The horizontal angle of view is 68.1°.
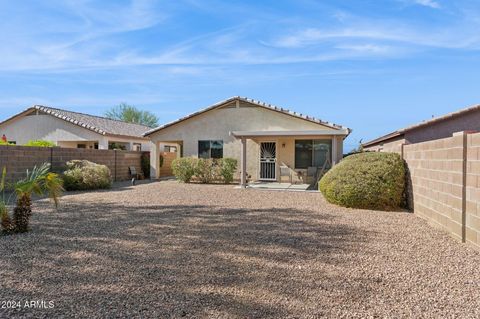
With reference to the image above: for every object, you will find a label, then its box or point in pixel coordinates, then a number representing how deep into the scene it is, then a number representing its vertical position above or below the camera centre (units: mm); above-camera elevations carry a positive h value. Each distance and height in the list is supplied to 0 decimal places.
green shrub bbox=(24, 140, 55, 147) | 20525 +969
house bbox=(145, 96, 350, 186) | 19781 +1334
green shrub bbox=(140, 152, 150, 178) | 24203 -312
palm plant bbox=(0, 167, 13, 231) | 6934 -1187
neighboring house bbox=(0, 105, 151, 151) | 25609 +2205
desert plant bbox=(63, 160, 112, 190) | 15852 -764
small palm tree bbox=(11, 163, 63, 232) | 6996 -622
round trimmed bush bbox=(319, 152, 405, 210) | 10195 -622
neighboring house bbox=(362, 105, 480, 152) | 12224 +1519
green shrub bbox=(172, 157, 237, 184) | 19109 -446
